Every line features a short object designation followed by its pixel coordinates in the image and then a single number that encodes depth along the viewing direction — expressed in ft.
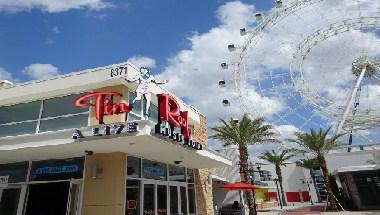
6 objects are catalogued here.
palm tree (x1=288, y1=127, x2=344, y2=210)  102.12
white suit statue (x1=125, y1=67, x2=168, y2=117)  39.14
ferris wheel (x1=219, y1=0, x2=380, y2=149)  103.65
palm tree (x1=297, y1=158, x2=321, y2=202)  166.71
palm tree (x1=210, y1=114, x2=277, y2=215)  90.63
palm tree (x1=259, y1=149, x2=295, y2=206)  163.63
